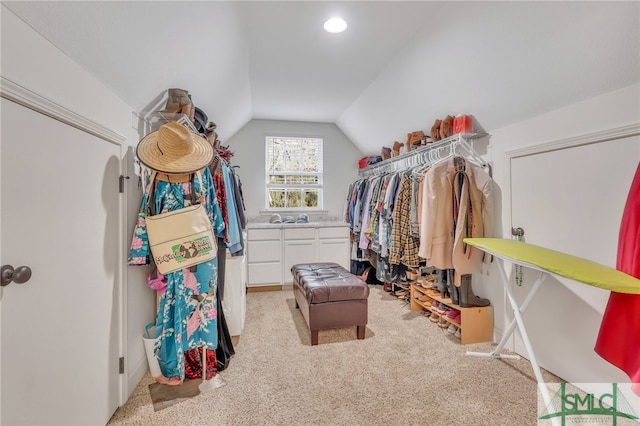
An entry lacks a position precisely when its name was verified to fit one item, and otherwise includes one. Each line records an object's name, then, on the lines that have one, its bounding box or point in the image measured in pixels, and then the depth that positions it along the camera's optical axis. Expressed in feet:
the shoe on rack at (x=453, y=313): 8.17
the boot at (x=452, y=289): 7.97
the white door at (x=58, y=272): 3.20
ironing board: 3.67
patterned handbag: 5.32
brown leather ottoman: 7.63
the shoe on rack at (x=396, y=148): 11.62
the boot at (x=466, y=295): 7.82
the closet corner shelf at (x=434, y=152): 7.98
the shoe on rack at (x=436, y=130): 8.83
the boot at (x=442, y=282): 8.38
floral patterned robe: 5.68
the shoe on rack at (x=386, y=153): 12.74
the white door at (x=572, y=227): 5.23
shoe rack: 7.61
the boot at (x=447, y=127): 8.32
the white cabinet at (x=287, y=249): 12.66
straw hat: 5.32
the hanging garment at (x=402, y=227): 9.05
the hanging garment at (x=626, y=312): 4.29
